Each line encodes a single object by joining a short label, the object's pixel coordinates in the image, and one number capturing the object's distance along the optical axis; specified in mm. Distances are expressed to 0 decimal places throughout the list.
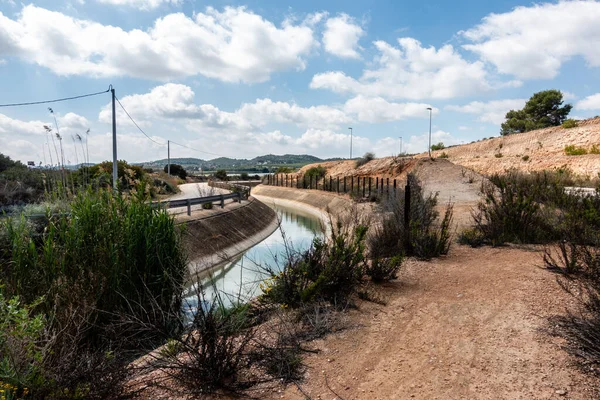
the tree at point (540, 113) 71375
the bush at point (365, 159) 66369
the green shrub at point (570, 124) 53594
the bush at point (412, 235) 11070
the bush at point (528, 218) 11898
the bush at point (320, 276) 7438
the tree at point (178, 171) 85250
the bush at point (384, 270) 8688
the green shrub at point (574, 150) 43906
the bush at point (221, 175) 86188
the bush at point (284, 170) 81125
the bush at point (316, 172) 58494
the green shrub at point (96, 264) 6910
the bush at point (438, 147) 79062
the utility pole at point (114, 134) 23483
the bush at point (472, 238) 12297
